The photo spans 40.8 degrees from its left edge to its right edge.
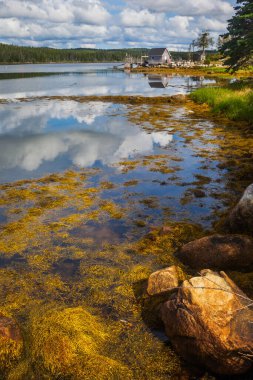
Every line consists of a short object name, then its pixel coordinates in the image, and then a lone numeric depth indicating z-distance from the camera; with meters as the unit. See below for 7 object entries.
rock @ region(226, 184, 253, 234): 7.75
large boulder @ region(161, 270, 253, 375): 4.52
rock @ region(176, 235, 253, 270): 6.92
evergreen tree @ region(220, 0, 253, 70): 34.47
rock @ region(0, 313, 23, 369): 4.91
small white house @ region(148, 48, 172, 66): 120.15
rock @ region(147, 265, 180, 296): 6.08
